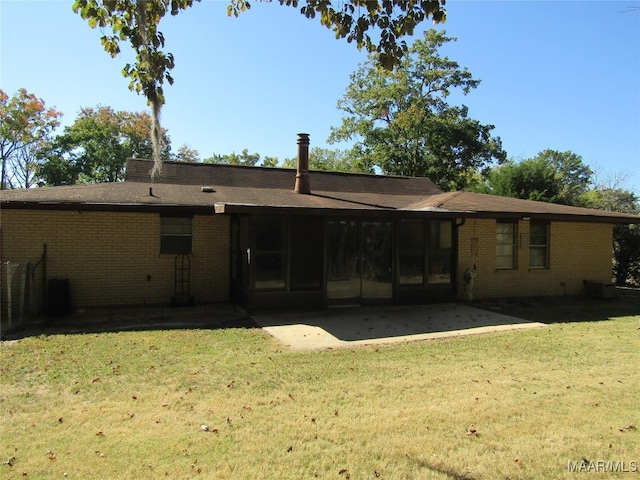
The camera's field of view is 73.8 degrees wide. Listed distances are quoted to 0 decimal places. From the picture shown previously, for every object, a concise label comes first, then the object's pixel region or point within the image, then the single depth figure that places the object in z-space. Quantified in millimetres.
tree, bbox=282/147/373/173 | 33688
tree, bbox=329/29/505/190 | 29516
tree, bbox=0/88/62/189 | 35219
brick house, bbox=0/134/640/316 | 9414
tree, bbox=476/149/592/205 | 21766
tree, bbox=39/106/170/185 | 38031
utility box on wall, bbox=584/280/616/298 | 12656
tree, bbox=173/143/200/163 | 54000
